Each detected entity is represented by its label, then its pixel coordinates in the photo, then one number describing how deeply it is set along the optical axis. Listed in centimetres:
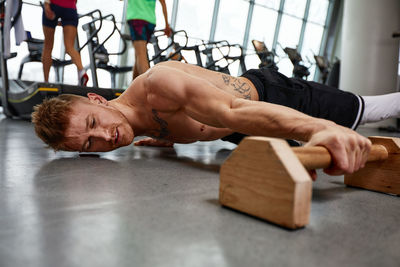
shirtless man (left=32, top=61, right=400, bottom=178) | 102
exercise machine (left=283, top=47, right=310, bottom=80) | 684
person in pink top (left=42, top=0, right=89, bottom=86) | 329
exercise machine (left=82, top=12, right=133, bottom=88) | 428
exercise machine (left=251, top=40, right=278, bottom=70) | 636
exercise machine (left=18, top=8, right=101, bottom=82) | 477
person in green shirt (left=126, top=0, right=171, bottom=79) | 356
